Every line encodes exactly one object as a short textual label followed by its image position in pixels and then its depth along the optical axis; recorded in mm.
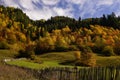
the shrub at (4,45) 80635
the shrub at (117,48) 68101
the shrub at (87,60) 50463
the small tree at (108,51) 64761
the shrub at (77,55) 58334
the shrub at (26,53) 58043
